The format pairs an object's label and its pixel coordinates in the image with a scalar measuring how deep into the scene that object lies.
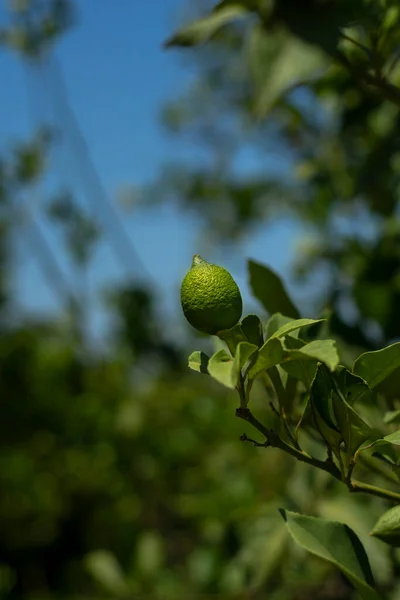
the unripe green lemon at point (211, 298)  0.91
